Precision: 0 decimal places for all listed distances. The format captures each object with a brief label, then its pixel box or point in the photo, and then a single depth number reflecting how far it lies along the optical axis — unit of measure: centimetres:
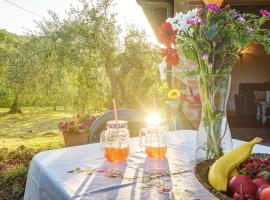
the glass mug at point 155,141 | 148
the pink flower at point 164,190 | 109
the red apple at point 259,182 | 97
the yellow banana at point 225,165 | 104
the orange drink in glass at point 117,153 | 144
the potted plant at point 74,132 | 548
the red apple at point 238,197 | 87
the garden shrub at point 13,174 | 339
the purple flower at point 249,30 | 128
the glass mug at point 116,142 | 144
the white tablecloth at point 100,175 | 109
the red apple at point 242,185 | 96
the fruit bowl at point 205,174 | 94
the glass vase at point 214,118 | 130
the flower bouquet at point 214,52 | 127
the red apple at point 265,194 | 87
